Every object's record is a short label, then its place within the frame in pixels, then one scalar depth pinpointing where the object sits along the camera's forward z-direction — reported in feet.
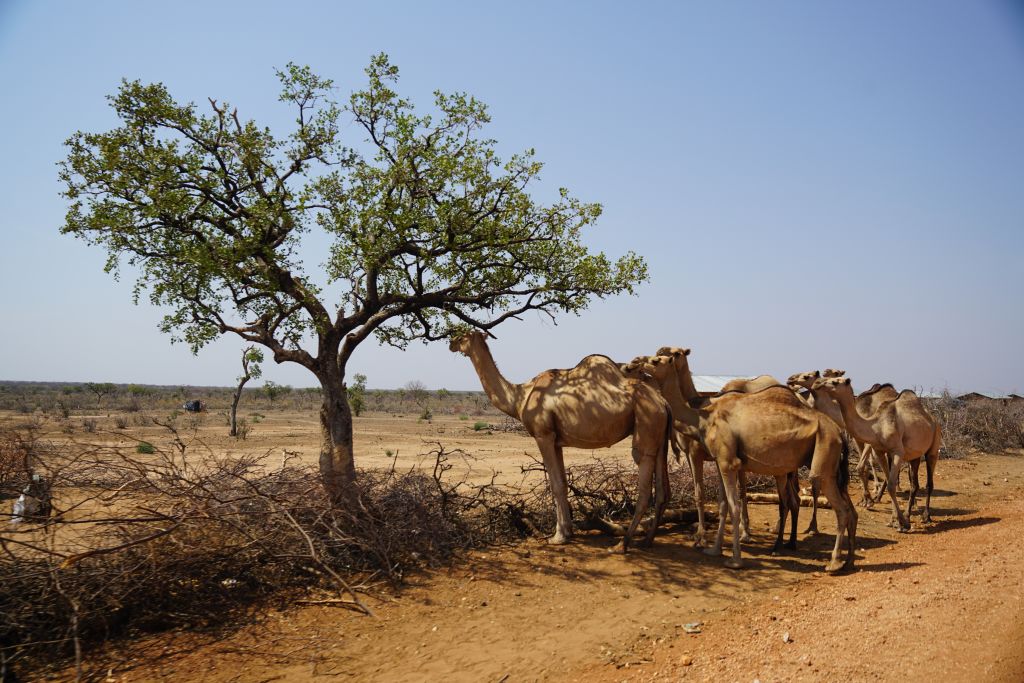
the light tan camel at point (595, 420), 29.40
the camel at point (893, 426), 34.37
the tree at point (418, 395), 213.25
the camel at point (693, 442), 30.50
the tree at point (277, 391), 177.37
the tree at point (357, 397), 128.57
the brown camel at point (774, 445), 26.37
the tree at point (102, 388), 186.70
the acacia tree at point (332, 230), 28.30
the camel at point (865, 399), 36.24
